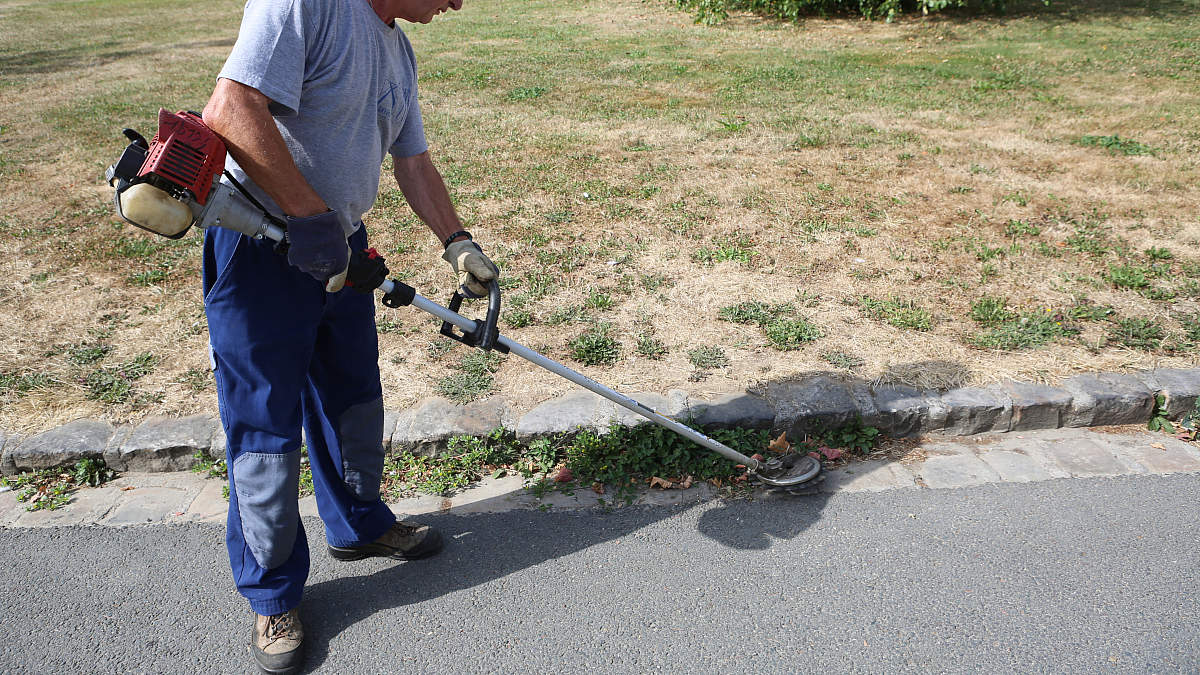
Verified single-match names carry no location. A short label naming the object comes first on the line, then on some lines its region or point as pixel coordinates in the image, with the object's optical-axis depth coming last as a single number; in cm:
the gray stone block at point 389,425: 337
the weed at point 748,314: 420
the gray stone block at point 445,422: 337
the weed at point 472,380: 361
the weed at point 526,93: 916
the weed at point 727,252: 493
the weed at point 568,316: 425
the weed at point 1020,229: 521
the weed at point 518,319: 422
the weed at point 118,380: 366
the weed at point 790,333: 394
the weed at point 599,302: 438
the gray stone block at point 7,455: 334
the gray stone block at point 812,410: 342
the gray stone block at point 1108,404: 348
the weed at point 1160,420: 348
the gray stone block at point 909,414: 344
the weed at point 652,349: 390
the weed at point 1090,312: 411
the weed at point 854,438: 339
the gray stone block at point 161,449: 334
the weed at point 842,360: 375
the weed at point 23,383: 373
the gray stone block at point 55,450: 333
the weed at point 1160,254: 479
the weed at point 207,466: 335
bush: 1259
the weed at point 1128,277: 442
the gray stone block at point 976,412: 345
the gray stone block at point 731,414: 341
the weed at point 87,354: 397
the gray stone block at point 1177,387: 349
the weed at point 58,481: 325
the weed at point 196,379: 373
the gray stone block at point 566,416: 338
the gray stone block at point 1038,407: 346
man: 192
